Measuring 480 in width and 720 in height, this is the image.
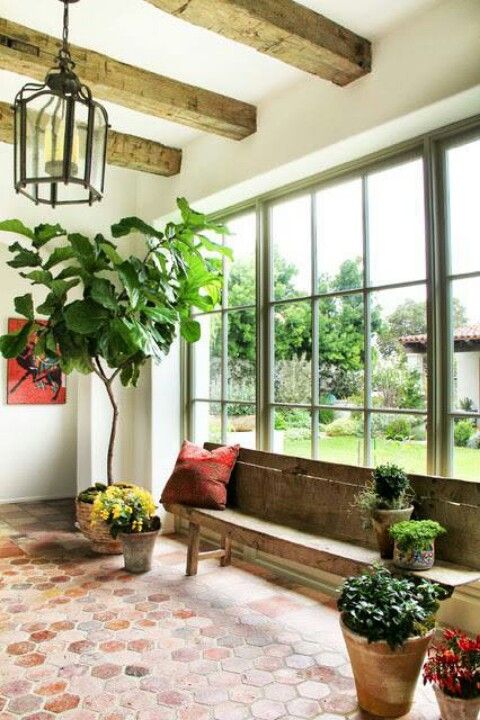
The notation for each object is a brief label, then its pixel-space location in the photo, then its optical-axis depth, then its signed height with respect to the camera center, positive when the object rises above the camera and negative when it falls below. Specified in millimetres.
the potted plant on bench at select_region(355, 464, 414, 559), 2762 -510
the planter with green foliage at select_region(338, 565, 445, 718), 2205 -891
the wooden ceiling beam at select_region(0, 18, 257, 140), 3115 +1818
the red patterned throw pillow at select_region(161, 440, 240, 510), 3893 -551
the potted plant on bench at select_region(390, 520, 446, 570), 2568 -638
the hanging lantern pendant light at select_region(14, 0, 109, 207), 2213 +969
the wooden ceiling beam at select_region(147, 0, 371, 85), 2656 +1730
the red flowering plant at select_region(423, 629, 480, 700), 2055 -950
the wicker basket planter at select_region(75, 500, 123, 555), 4270 -992
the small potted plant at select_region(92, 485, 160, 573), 3949 -842
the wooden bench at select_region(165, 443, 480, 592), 2709 -679
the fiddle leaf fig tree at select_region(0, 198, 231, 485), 4133 +688
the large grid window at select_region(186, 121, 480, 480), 3131 +484
